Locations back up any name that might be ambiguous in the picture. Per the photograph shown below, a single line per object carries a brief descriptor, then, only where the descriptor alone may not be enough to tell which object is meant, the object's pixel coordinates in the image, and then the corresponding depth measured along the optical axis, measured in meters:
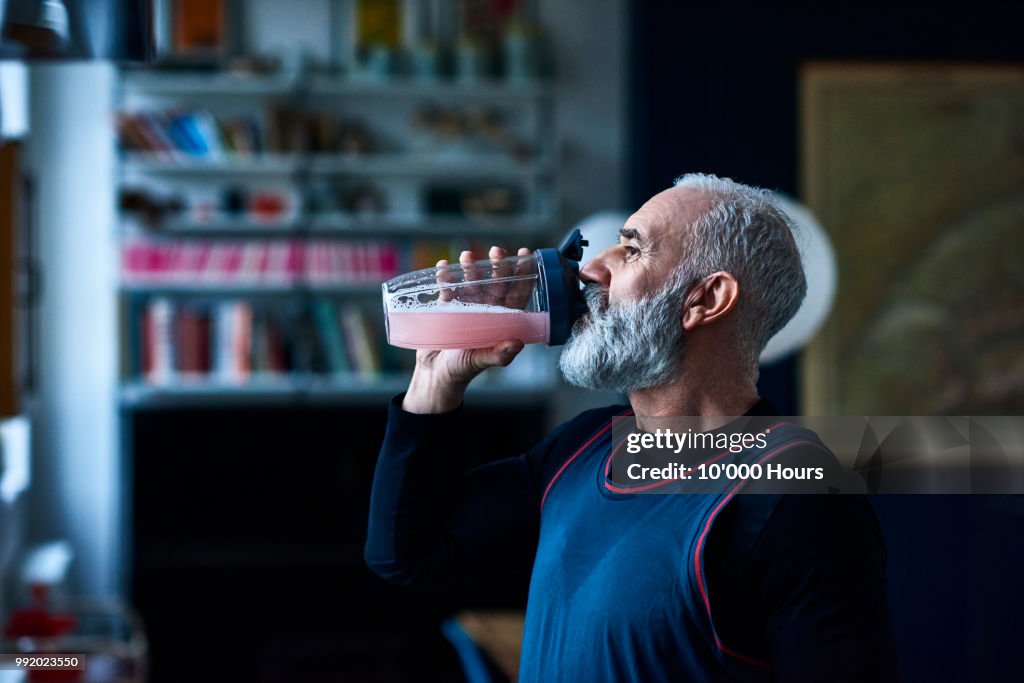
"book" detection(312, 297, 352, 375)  4.50
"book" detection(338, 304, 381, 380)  4.50
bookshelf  4.45
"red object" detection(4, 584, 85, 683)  3.15
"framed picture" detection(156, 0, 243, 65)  4.57
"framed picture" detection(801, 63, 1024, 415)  4.46
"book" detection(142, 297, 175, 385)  4.41
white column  4.57
